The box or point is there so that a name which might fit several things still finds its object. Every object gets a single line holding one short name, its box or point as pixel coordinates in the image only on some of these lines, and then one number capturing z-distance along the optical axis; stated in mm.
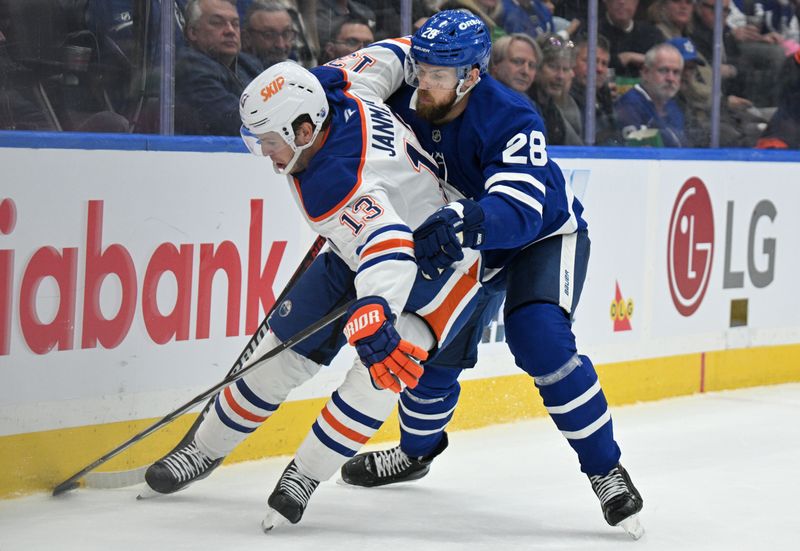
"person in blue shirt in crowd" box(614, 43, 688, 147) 9508
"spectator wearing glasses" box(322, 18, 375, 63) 7668
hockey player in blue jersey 5402
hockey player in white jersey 5160
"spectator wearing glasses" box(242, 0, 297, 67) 7289
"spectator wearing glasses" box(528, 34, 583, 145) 8937
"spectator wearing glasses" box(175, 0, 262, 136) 7051
